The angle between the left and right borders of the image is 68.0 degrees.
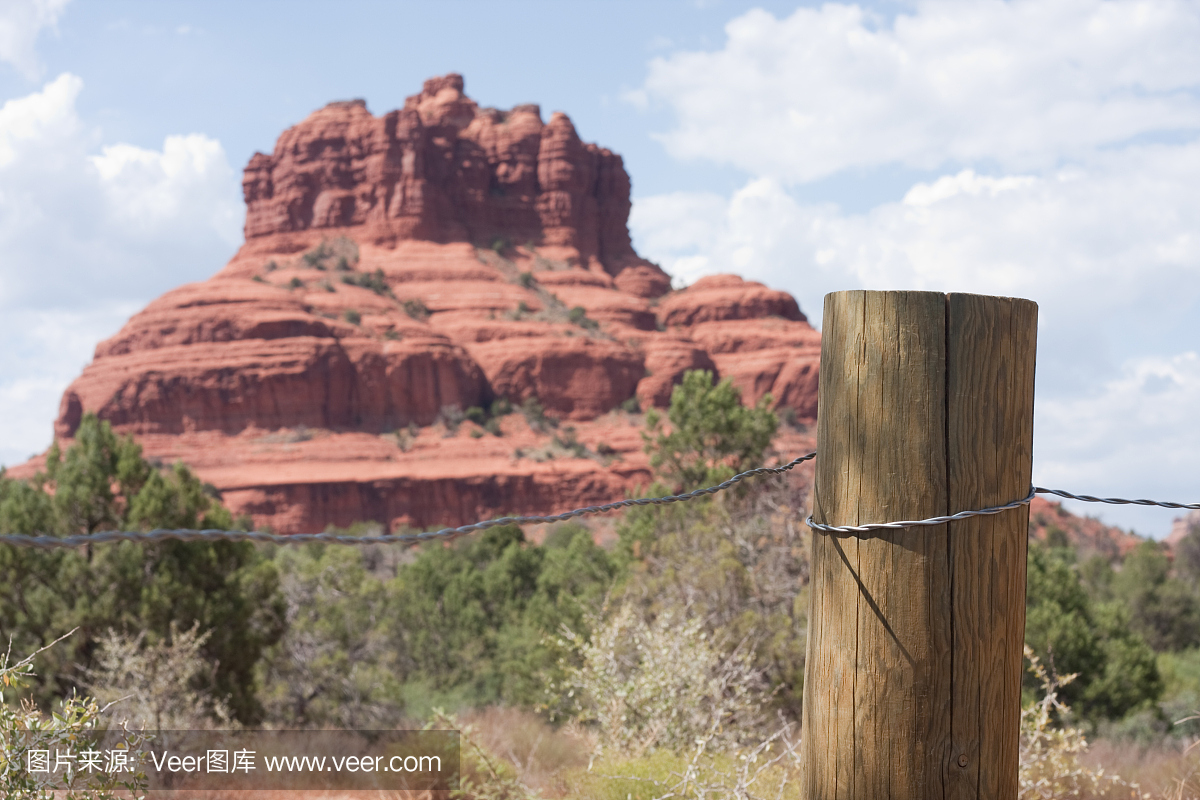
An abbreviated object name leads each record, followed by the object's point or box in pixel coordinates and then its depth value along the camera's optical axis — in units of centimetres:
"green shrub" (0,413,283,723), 1123
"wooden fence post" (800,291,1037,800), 168
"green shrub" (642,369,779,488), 1614
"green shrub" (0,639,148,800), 292
